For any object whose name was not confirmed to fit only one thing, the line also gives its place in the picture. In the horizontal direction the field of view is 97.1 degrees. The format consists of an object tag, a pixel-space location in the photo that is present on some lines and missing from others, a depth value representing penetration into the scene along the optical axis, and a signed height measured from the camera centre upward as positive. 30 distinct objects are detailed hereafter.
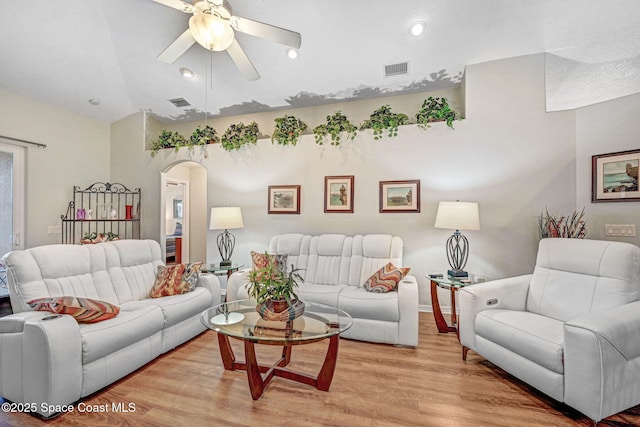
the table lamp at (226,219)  3.84 -0.07
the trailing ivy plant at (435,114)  3.55 +1.29
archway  6.34 -0.17
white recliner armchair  1.60 -0.77
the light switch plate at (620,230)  2.86 -0.14
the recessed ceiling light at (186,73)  3.99 +2.01
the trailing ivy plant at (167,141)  4.72 +1.23
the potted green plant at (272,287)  2.06 -0.54
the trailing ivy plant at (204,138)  4.66 +1.25
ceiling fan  2.30 +1.59
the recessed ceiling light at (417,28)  3.08 +2.07
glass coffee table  1.86 -0.80
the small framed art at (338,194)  4.01 +0.30
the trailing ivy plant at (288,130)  4.18 +1.26
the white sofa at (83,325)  1.74 -0.83
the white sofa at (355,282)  2.69 -0.76
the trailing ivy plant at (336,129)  3.96 +1.22
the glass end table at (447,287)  2.89 -0.79
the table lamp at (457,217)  3.01 -0.02
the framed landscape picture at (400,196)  3.74 +0.26
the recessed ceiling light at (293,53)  3.54 +2.04
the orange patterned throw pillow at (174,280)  2.93 -0.71
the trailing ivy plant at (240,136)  4.40 +1.22
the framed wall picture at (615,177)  2.82 +0.41
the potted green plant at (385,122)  3.75 +1.25
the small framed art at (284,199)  4.24 +0.23
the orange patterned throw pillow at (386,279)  2.89 -0.67
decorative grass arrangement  3.11 -0.11
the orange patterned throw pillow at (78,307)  1.94 -0.67
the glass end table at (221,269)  3.68 -0.74
